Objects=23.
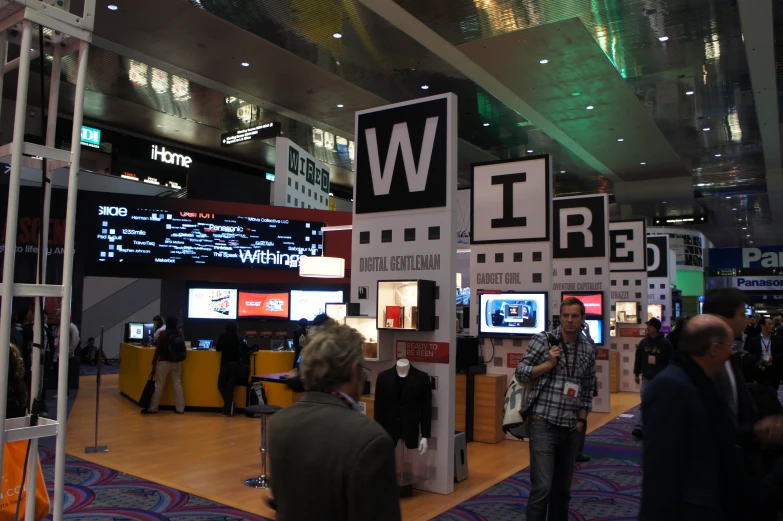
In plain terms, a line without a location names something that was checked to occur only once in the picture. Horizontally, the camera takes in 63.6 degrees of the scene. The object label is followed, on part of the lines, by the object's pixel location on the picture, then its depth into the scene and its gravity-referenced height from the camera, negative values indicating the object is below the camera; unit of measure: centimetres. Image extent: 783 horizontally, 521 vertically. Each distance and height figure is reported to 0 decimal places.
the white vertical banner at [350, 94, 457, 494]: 538 +76
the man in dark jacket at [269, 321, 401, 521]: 132 -31
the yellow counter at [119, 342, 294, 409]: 946 -104
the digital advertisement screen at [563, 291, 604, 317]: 961 +13
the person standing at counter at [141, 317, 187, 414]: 922 -86
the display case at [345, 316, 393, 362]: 555 -29
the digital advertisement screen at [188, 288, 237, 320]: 1422 +1
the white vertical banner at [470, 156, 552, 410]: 763 +69
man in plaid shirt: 352 -52
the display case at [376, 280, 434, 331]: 526 +1
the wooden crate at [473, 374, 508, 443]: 768 -120
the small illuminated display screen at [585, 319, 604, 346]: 972 -30
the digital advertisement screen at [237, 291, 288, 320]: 1437 -2
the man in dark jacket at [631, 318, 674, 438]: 705 -46
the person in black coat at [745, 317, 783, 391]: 790 -56
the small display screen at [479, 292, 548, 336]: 754 -6
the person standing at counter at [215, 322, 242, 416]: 915 -87
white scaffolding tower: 192 +43
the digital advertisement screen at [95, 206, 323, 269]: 1205 +130
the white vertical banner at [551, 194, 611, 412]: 970 +77
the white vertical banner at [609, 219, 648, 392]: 1210 +64
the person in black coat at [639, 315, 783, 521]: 193 -46
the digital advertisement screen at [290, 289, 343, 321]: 1444 +0
